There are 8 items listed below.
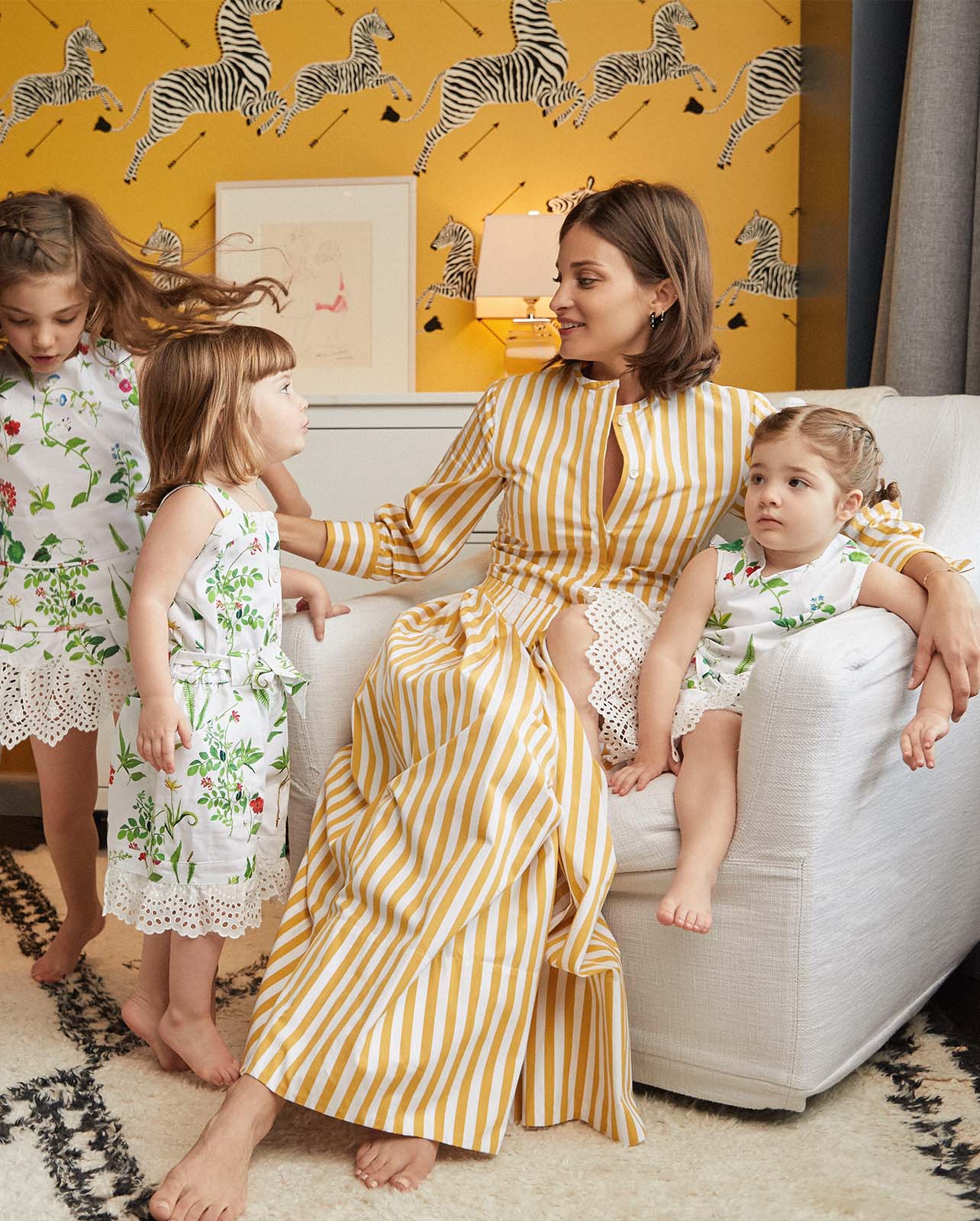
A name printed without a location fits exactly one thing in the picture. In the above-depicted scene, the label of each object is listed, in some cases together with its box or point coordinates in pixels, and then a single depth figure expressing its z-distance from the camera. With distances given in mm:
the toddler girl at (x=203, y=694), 1326
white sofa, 1187
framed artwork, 3062
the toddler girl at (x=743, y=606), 1347
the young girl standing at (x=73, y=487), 1538
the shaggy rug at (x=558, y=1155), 1109
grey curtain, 1973
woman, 1163
